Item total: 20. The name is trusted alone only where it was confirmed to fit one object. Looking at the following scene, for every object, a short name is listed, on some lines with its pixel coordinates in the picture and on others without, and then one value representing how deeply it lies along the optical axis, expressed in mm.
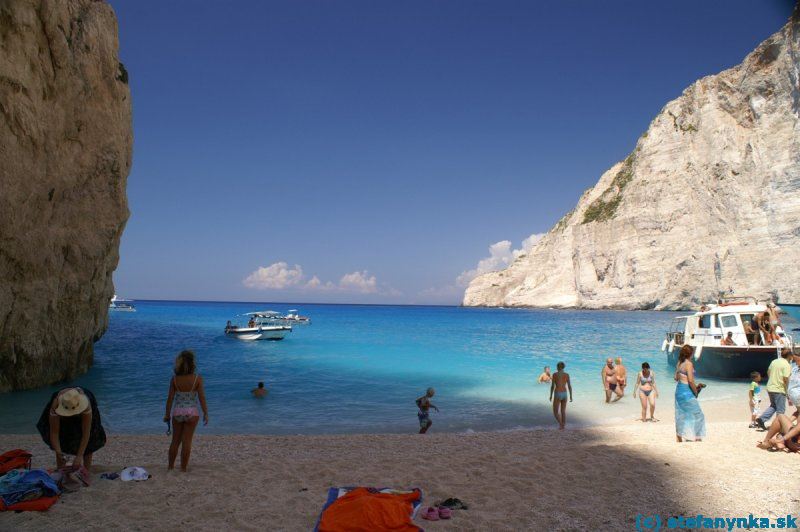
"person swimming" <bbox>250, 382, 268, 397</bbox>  15352
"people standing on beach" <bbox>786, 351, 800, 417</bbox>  7586
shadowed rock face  11656
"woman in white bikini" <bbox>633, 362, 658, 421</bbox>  11773
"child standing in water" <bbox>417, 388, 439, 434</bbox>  10930
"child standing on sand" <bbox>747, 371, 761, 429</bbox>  10062
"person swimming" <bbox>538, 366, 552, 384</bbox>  17781
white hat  6070
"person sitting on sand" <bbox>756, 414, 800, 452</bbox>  7328
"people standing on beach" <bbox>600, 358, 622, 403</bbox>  14484
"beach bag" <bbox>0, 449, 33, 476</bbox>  5824
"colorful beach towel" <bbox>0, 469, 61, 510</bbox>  5020
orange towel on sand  4496
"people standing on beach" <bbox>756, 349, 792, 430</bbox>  8305
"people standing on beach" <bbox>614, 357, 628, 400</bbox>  14578
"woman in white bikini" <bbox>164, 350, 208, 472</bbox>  6180
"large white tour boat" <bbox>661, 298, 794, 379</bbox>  17516
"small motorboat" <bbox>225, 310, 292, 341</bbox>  38688
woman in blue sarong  8391
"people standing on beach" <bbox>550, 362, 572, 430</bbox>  10742
